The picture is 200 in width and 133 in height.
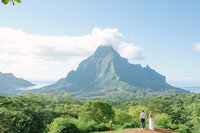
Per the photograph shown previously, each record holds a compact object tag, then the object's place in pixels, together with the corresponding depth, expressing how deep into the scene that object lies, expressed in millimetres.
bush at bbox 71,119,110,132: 23878
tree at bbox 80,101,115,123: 39344
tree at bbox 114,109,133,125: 43097
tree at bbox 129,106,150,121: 51344
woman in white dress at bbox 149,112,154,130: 17953
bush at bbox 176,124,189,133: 25120
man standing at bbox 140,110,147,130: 17953
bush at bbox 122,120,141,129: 24803
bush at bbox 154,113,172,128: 24317
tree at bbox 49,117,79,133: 21312
